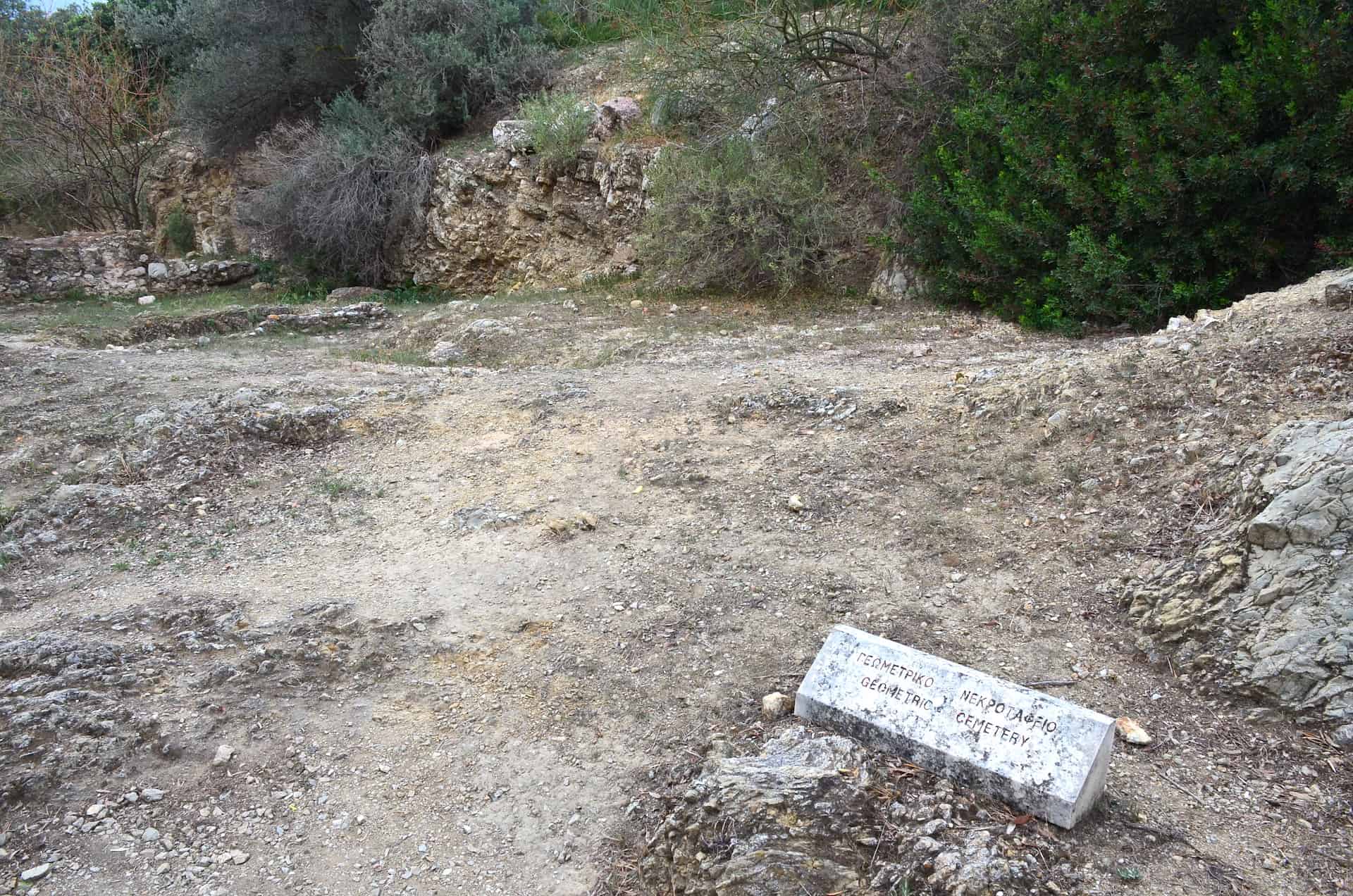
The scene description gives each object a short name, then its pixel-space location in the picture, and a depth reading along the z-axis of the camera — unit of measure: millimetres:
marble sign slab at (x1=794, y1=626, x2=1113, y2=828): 2445
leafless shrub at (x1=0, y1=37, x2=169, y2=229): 14305
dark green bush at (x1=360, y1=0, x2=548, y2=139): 12555
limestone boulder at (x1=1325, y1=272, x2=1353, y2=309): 4773
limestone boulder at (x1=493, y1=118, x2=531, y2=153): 11836
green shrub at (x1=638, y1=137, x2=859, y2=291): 9117
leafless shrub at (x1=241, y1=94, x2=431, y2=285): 12141
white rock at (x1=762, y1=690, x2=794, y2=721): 3094
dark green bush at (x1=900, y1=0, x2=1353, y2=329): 6090
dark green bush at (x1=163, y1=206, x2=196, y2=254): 15062
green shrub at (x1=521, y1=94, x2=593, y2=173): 11375
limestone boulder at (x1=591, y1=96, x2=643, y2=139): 11656
